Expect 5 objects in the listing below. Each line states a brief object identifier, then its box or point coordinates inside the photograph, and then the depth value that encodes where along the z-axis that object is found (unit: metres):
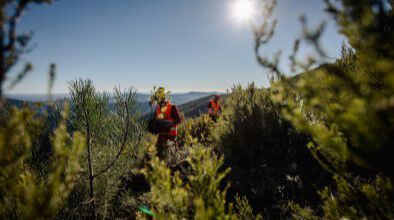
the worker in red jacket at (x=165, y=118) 5.55
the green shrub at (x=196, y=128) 8.62
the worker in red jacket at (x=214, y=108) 10.21
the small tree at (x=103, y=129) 2.73
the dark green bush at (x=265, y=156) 3.56
